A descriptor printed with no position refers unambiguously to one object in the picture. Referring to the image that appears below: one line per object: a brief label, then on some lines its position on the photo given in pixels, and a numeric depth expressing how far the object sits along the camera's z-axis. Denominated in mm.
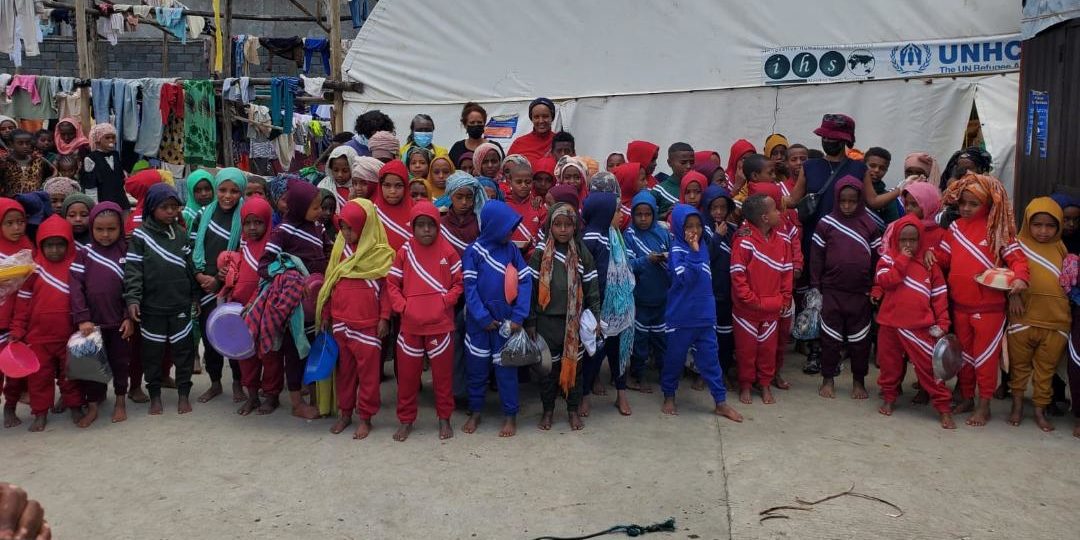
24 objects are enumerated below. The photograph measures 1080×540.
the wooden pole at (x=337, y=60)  8945
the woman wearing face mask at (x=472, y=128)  7230
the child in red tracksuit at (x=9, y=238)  4988
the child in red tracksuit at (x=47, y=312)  5059
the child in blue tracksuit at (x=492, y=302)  4891
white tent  7824
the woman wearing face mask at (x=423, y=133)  7035
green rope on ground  3728
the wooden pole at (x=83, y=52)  10086
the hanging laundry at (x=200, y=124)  9789
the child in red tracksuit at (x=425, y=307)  4852
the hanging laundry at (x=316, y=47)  12602
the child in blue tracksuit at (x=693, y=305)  5270
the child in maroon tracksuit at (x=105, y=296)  5116
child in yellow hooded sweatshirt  5035
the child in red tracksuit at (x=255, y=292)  5301
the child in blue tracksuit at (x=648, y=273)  5555
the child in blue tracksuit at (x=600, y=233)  5289
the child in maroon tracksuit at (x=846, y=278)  5625
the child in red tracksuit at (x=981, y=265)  5082
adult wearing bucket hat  6113
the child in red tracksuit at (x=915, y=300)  5195
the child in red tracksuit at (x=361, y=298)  4961
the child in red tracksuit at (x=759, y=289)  5445
